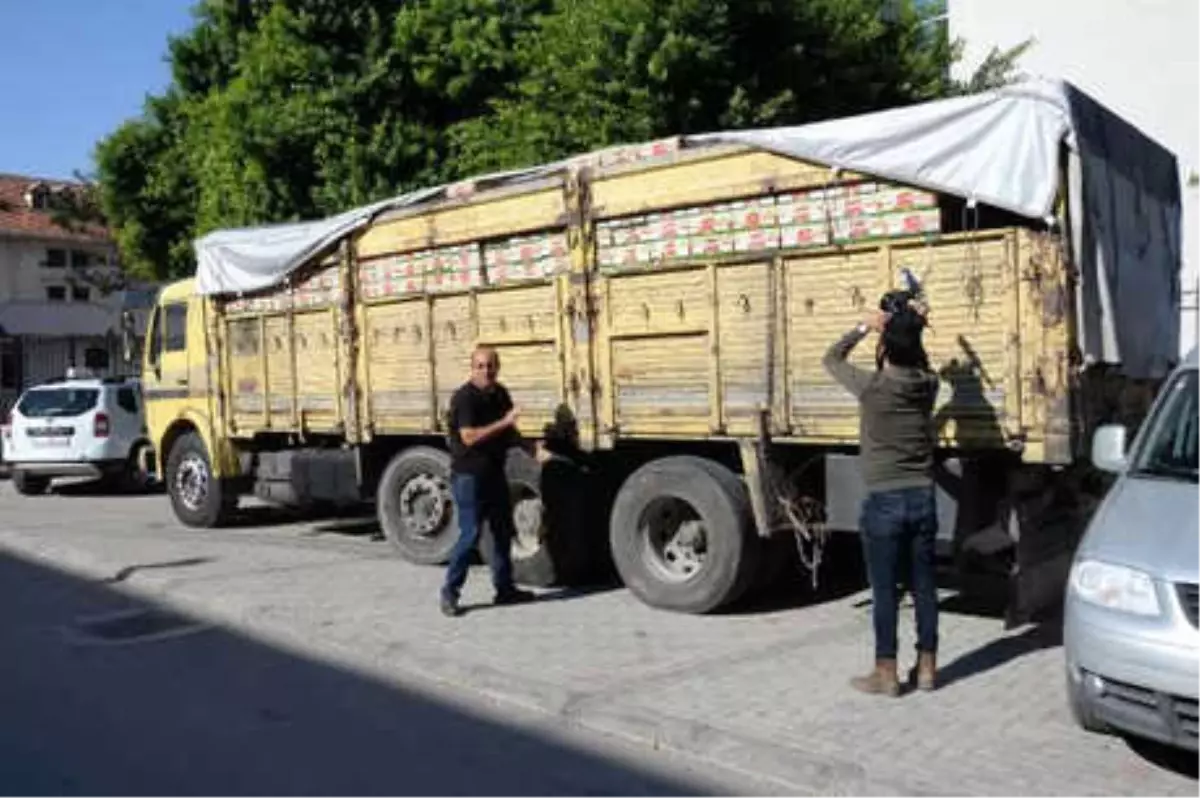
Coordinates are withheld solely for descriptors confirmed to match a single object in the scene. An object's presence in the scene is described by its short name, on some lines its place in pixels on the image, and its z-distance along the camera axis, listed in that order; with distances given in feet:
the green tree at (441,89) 40.65
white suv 61.26
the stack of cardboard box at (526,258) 29.86
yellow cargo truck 22.71
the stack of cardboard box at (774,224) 24.54
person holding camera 20.47
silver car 15.62
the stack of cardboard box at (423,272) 32.22
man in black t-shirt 28.14
